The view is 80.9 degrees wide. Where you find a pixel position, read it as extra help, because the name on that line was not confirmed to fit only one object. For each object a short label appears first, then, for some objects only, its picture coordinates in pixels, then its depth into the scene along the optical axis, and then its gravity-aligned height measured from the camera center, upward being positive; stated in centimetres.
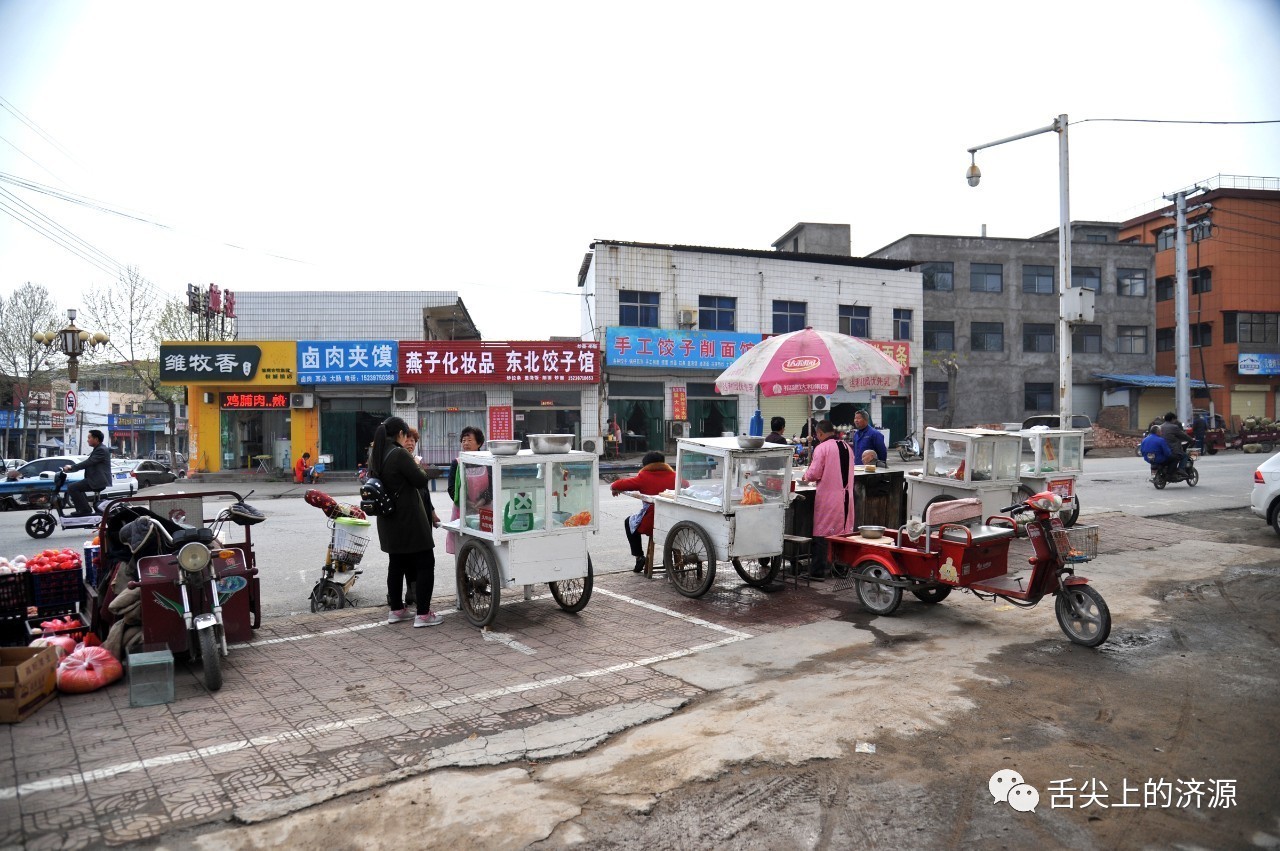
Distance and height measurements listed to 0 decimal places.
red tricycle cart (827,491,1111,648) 591 -140
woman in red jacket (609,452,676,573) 852 -82
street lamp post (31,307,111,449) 1792 +181
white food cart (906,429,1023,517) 944 -87
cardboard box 449 -163
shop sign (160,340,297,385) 2344 +167
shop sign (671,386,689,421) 2792 +13
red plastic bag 500 -172
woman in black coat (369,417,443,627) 657 -99
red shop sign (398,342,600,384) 2492 +162
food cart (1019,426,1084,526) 1032 -88
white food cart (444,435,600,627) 646 -103
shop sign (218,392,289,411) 2477 +45
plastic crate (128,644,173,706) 480 -170
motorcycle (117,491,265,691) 524 -121
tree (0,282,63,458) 3156 +391
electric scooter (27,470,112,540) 1214 -159
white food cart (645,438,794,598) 730 -103
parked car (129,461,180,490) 2099 -157
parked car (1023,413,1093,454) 2922 -103
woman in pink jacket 783 -84
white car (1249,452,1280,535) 1026 -132
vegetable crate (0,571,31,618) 582 -138
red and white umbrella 903 +46
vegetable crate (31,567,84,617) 602 -141
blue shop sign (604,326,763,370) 2647 +217
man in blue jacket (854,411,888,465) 1017 -49
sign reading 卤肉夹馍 2450 +168
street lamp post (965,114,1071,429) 1238 +226
